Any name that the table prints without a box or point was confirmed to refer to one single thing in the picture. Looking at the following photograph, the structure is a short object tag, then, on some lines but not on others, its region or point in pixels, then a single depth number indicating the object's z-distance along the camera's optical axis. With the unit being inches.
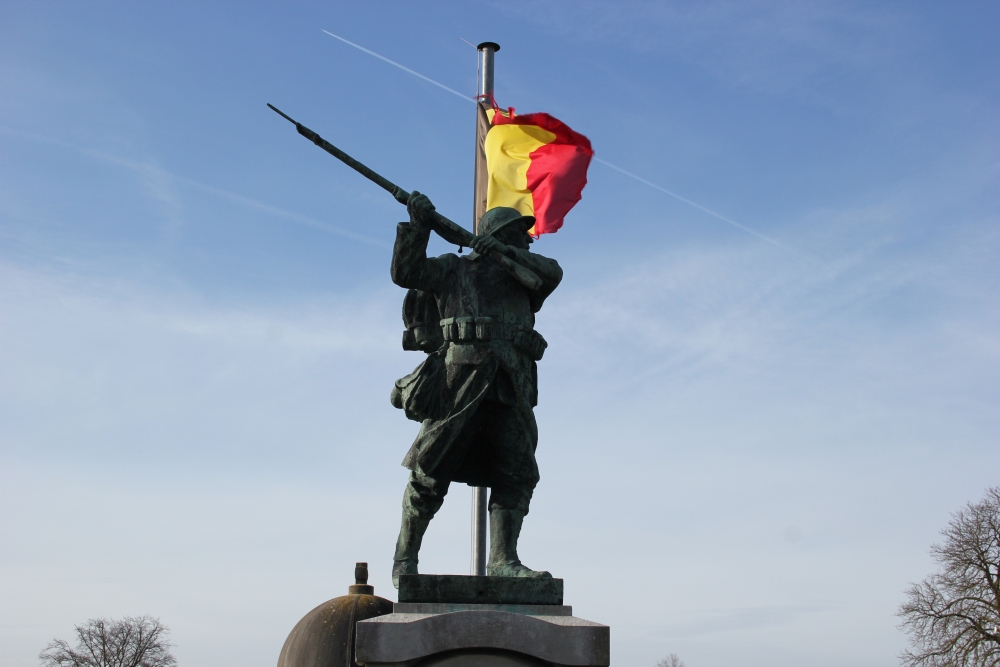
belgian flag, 432.5
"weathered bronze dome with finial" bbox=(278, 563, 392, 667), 445.4
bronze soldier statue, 253.0
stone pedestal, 213.8
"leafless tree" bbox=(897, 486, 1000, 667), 863.1
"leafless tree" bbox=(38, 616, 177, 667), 952.3
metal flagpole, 393.7
